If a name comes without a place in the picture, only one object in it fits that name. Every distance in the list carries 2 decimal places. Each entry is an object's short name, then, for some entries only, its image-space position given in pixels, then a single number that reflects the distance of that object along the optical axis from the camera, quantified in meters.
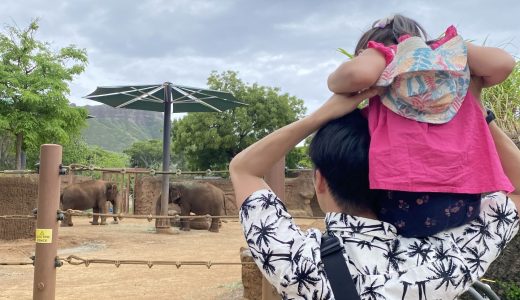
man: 0.94
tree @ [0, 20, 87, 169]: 16.25
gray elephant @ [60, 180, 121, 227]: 15.14
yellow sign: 2.64
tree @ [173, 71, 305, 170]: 23.59
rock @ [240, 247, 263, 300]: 4.16
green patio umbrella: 11.92
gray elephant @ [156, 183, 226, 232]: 14.27
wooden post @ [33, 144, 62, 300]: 2.62
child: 0.95
